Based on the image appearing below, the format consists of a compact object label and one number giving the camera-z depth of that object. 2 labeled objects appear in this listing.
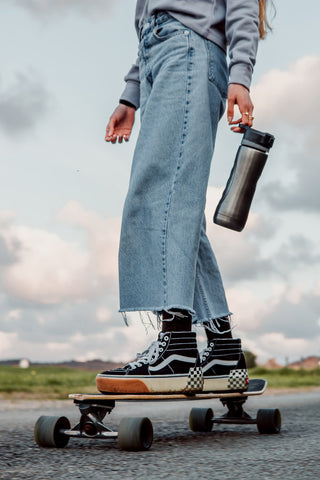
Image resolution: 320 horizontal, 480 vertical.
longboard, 1.69
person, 2.07
